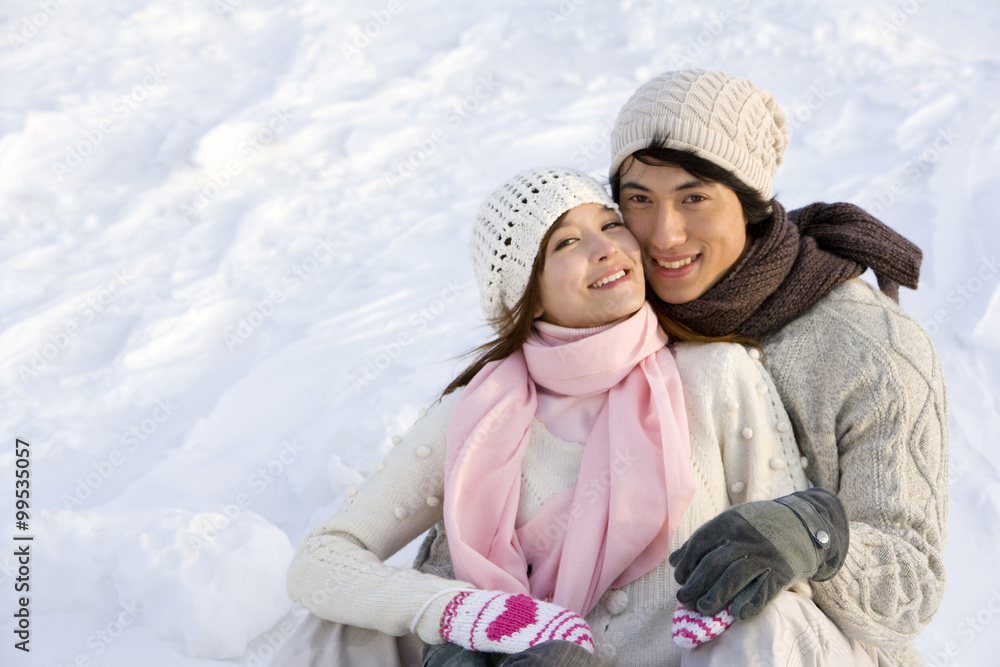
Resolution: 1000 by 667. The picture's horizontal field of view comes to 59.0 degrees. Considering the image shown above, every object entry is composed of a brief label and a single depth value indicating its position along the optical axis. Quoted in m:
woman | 1.92
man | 1.63
